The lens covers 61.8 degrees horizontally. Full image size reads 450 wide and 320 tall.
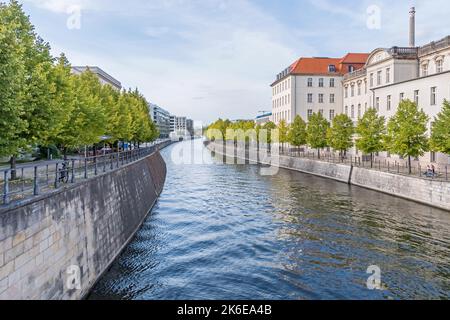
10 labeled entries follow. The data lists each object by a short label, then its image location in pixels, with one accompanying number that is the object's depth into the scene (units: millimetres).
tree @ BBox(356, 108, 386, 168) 42094
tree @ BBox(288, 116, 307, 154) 66438
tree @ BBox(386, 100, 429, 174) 34562
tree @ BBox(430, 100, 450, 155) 29359
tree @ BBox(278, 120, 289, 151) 72688
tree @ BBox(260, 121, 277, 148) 83681
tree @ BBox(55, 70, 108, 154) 27344
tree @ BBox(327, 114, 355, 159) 50781
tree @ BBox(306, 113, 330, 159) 58531
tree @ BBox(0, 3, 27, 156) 12094
